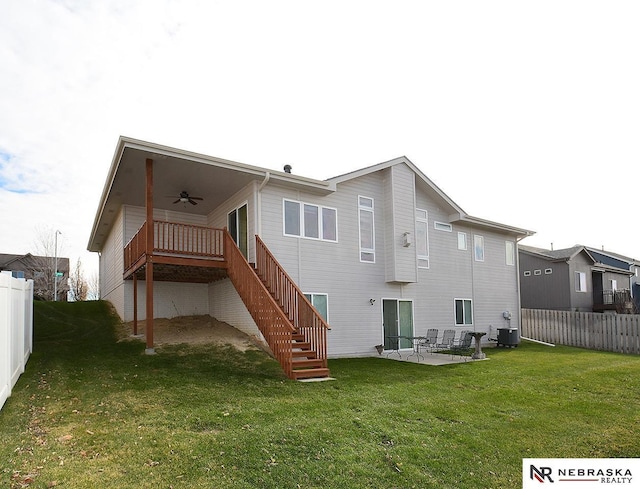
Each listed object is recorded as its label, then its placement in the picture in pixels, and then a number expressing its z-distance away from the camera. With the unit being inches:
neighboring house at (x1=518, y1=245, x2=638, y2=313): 964.0
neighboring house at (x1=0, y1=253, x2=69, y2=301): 1326.3
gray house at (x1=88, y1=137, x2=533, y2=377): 433.1
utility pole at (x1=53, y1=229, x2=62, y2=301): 1190.3
